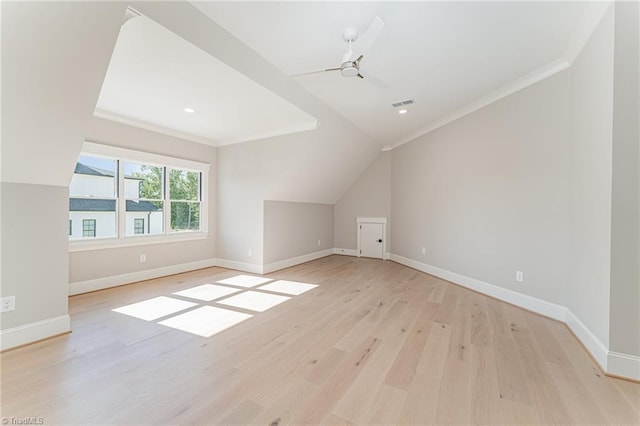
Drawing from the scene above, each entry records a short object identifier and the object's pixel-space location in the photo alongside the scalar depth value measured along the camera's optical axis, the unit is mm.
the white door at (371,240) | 6312
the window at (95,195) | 3537
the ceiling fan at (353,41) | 1839
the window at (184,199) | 4691
